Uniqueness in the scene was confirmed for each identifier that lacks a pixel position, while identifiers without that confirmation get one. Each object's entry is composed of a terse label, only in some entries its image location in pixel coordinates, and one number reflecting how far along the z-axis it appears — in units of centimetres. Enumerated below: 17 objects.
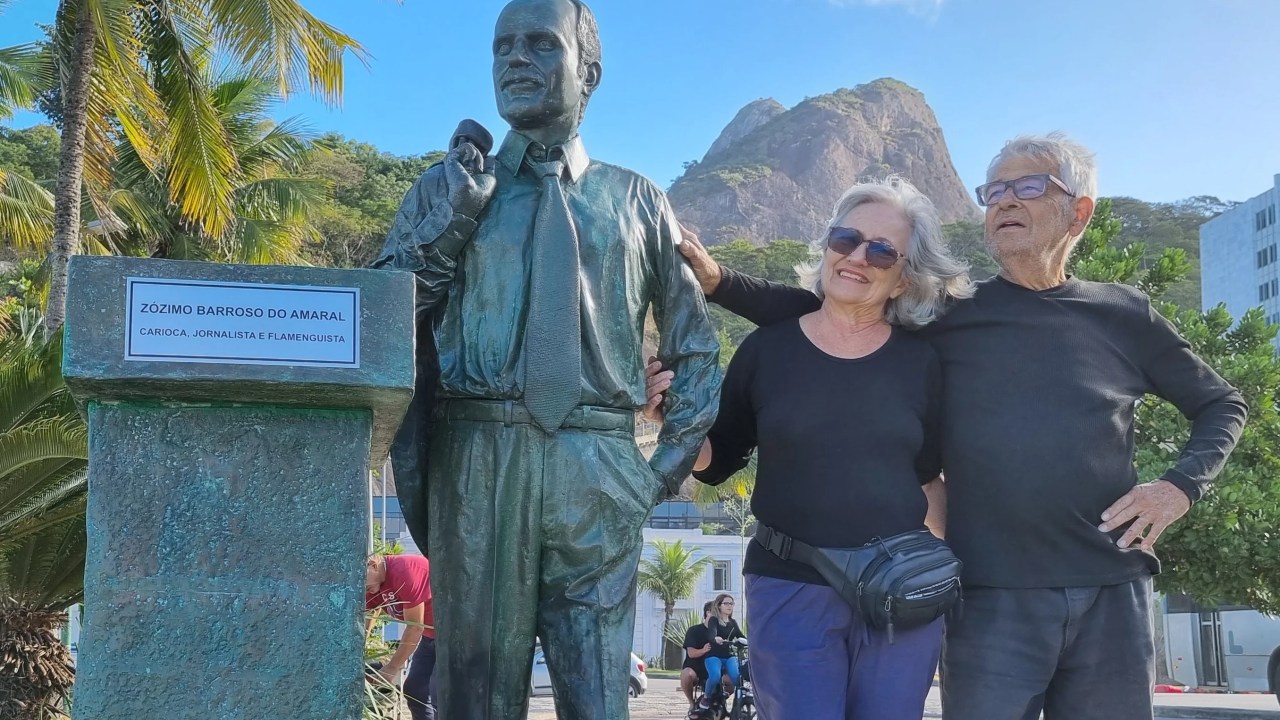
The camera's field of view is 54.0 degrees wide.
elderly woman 304
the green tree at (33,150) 3525
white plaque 233
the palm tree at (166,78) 1220
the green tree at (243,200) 1898
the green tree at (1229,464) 1185
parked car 1798
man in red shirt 730
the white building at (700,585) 3997
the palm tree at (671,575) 3728
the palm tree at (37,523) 802
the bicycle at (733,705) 1171
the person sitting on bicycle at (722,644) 1212
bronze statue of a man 281
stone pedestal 234
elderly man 324
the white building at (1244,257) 6694
